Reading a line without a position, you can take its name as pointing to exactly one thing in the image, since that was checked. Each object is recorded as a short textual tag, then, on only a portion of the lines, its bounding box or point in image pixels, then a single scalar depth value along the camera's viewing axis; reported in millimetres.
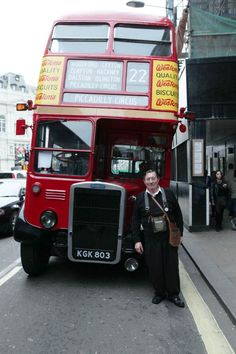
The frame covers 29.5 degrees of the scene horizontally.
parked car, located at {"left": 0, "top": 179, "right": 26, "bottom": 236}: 11086
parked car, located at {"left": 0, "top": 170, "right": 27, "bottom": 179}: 25234
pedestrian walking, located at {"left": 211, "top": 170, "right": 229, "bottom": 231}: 11422
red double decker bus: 6199
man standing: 5617
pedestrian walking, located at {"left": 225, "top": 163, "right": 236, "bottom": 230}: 11673
